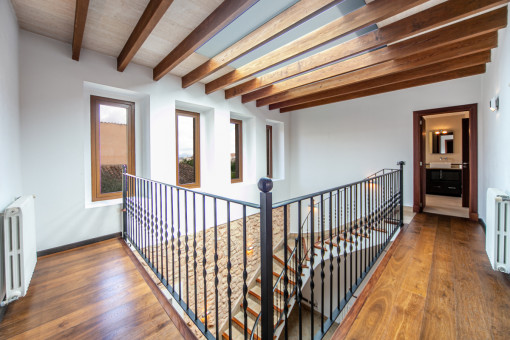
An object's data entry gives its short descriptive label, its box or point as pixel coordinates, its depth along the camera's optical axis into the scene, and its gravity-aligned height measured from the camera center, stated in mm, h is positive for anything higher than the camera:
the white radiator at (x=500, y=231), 1859 -597
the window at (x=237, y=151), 4883 +337
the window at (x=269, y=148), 5828 +473
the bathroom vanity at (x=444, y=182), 5627 -492
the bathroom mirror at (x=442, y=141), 6066 +643
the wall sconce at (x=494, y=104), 2412 +686
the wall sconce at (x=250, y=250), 4246 -1695
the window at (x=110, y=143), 2928 +339
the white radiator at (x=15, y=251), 1543 -602
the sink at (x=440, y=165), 5852 -38
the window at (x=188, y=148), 3881 +342
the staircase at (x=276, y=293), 4008 -2608
